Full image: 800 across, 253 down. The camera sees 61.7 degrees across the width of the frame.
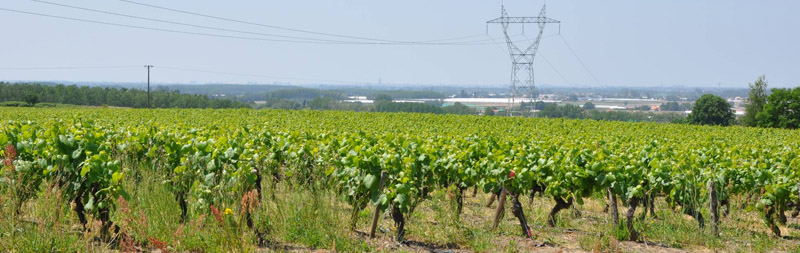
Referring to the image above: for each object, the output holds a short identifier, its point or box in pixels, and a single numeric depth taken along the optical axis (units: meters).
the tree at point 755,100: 96.03
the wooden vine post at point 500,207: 8.95
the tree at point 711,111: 92.12
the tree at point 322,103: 139.45
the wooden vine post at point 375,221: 8.25
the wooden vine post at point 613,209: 9.12
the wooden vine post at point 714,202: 8.97
